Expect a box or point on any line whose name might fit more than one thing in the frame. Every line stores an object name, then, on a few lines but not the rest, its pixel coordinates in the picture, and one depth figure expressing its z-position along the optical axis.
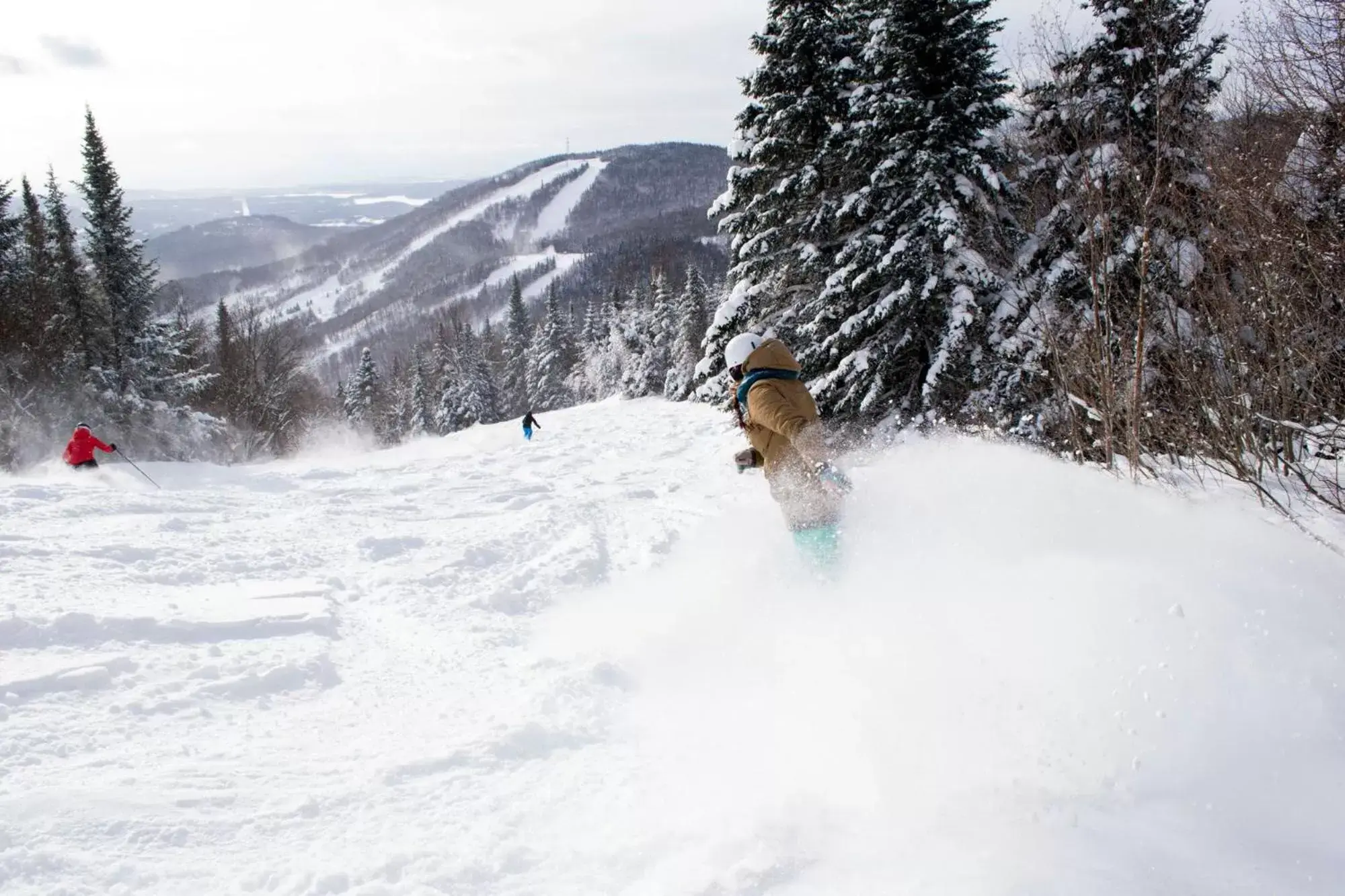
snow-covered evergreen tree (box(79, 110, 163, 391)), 26.52
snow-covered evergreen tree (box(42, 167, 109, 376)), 26.05
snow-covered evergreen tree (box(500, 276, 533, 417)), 71.75
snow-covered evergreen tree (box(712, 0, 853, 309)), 13.92
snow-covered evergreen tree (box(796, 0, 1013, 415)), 12.34
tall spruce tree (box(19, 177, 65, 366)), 25.50
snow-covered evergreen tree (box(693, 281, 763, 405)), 14.57
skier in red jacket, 13.07
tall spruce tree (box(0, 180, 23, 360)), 24.39
